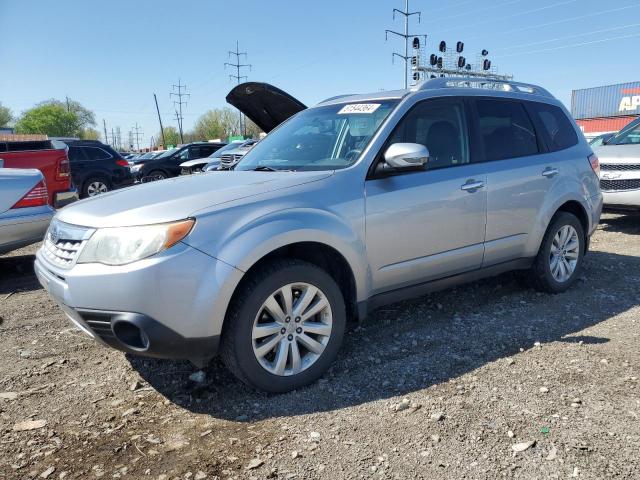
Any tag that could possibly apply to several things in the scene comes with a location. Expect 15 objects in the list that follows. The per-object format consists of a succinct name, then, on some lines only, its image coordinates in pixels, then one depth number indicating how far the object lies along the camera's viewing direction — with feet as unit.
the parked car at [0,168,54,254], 17.46
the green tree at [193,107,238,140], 321.93
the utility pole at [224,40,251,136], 282.93
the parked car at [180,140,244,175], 46.26
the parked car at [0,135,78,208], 22.16
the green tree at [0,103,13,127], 315.99
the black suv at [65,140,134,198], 42.24
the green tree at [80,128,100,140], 373.36
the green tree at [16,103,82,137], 310.24
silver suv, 8.60
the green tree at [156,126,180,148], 353.10
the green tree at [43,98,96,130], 351.05
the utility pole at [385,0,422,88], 151.64
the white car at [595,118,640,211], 23.56
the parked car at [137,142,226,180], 59.36
